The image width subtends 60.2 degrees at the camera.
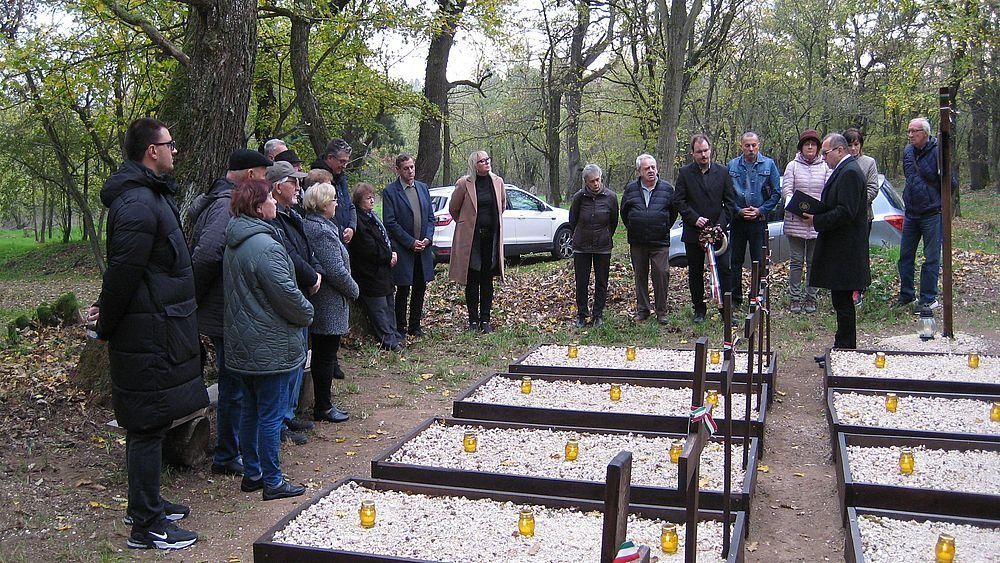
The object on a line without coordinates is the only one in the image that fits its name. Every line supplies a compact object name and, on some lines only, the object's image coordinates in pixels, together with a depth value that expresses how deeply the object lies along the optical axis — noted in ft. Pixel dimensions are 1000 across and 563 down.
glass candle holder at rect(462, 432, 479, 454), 17.06
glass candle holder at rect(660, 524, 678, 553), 11.87
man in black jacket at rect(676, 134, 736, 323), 29.43
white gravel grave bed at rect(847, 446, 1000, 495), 15.14
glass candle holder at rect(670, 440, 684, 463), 15.84
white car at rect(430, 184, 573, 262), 47.96
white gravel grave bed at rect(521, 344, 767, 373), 24.44
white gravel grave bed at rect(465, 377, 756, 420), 20.24
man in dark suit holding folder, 23.53
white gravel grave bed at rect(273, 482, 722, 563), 12.72
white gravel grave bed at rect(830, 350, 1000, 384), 22.58
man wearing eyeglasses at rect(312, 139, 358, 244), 23.53
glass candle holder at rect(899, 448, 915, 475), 15.48
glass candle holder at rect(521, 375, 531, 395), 21.38
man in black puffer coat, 13.09
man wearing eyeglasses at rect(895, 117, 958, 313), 27.96
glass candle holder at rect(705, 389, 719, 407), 19.63
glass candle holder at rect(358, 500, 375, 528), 13.50
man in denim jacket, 30.53
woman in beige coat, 29.53
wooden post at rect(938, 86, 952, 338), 24.48
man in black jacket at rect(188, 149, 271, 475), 16.47
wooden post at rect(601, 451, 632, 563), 7.23
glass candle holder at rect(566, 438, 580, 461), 16.63
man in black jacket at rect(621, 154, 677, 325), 30.19
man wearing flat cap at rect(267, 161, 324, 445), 17.08
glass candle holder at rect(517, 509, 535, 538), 13.12
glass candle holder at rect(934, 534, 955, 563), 11.69
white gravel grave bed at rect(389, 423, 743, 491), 15.92
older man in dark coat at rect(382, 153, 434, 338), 28.14
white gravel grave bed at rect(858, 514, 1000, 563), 12.33
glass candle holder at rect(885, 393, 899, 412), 19.51
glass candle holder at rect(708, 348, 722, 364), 24.61
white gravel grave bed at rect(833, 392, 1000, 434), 18.54
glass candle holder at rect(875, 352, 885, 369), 23.30
